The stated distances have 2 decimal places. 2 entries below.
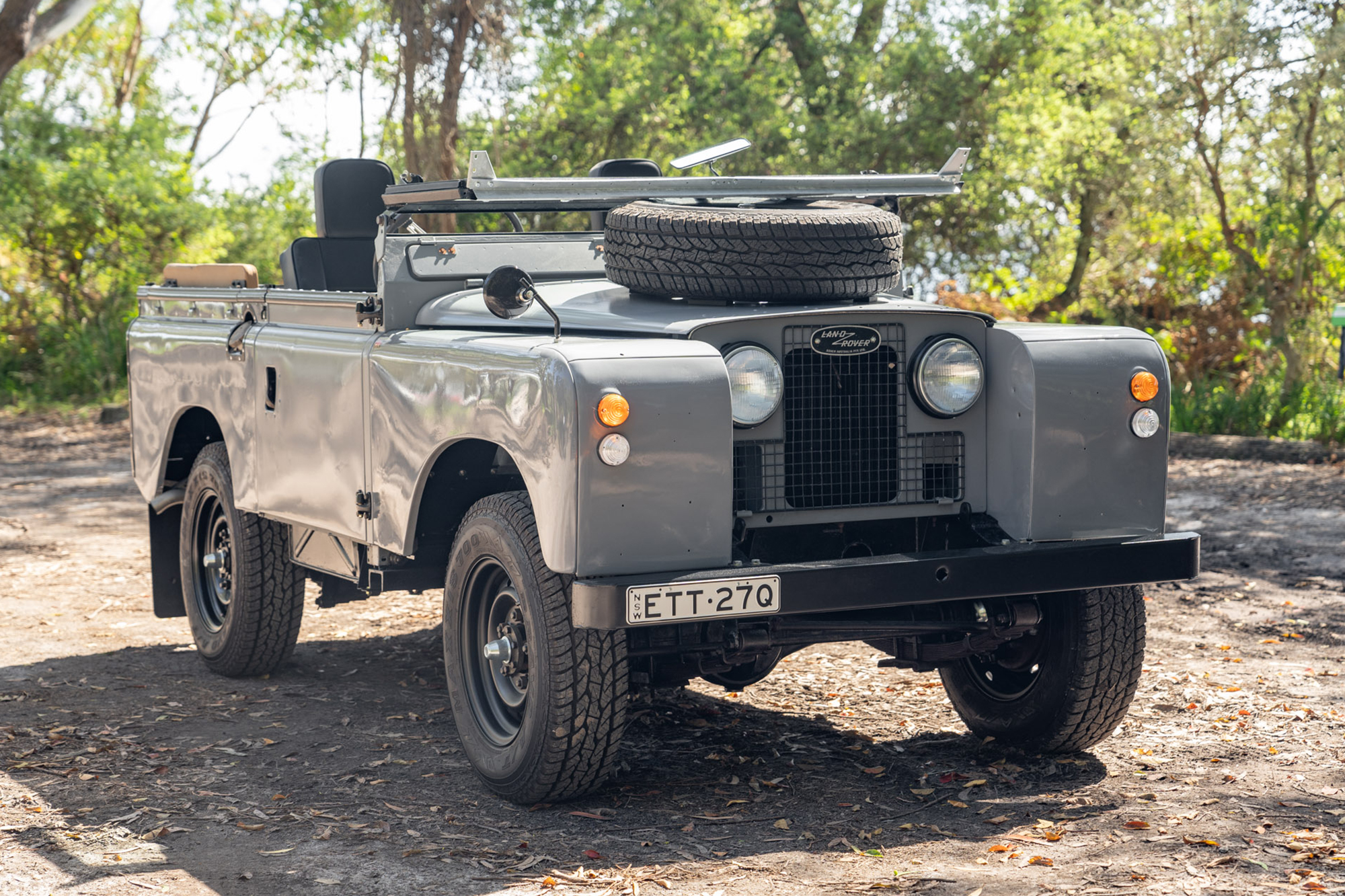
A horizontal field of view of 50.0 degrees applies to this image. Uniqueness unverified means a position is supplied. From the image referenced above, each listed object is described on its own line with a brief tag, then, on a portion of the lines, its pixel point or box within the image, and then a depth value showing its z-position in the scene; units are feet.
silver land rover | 13.08
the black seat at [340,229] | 21.25
